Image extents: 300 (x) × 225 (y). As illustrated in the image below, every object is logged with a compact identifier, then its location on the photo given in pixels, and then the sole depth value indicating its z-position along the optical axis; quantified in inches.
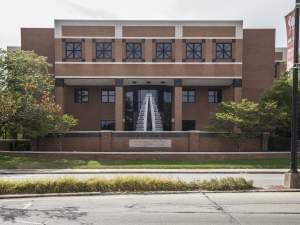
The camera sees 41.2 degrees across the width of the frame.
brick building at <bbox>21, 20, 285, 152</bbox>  1553.9
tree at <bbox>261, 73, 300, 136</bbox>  1366.9
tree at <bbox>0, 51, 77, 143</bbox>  1140.5
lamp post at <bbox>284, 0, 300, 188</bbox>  546.9
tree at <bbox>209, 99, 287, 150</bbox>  1259.8
